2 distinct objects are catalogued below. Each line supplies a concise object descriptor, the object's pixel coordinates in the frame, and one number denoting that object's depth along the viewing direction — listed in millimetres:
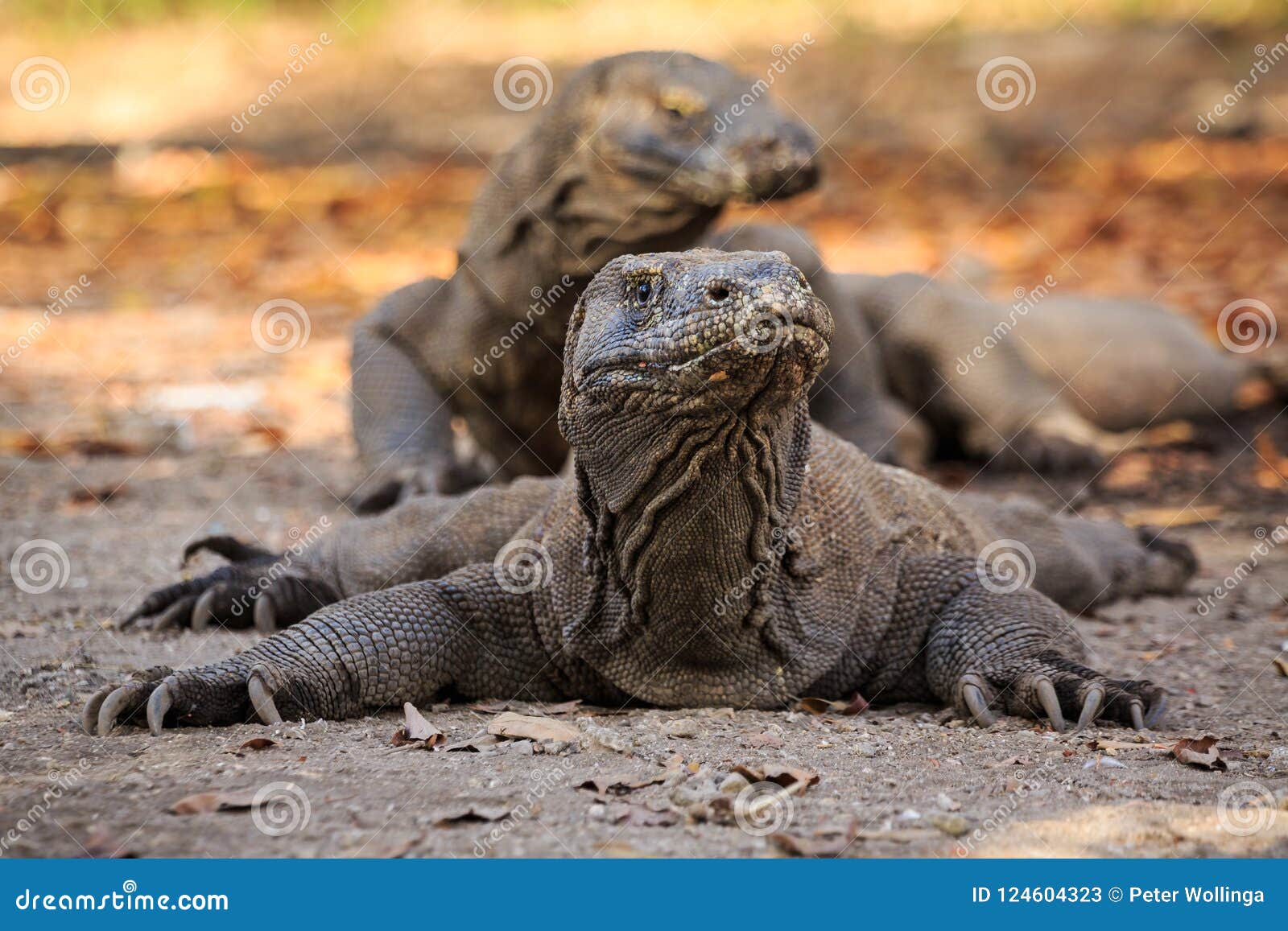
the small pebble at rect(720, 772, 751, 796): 7168
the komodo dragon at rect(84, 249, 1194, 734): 7555
